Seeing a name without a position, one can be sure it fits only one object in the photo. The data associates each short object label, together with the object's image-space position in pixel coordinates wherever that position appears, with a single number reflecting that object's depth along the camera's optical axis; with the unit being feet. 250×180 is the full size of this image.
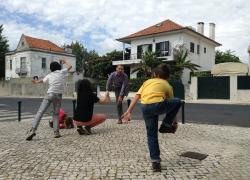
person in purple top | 20.56
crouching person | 17.02
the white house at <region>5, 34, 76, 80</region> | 108.69
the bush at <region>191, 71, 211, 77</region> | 69.80
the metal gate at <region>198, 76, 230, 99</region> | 58.42
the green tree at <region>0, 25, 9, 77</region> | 121.81
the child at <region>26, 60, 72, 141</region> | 15.83
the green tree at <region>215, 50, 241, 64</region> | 112.97
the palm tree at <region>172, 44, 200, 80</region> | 74.43
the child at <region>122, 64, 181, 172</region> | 10.50
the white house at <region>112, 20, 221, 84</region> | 81.13
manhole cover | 12.37
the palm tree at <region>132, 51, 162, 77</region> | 75.41
